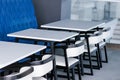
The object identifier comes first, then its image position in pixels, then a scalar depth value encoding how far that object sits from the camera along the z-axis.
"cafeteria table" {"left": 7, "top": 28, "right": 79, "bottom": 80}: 3.81
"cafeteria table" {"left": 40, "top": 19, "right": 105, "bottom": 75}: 4.77
